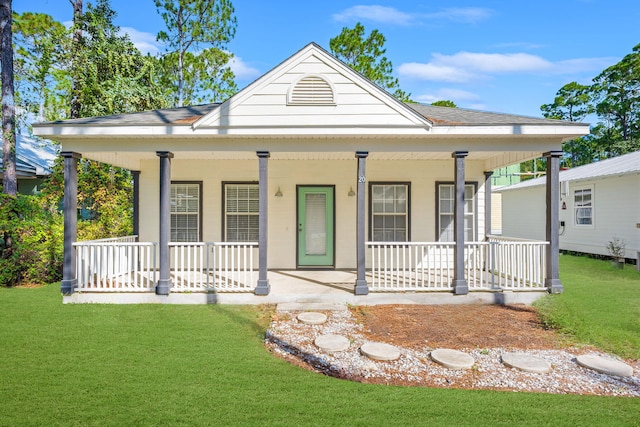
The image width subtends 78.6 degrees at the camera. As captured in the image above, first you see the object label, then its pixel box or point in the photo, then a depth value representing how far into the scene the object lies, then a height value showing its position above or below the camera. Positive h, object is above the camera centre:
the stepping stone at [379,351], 4.46 -1.55
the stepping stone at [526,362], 4.13 -1.57
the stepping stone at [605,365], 4.04 -1.56
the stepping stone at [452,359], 4.24 -1.56
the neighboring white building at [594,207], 12.00 +0.47
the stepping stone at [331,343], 4.73 -1.55
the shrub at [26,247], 8.74 -0.63
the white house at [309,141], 6.93 +1.44
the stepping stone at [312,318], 5.85 -1.52
